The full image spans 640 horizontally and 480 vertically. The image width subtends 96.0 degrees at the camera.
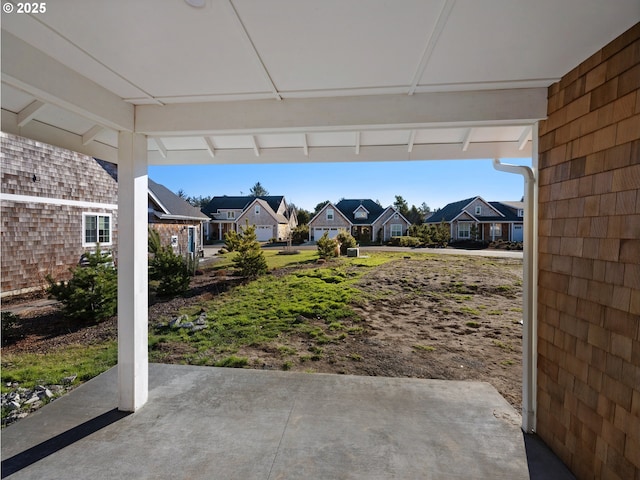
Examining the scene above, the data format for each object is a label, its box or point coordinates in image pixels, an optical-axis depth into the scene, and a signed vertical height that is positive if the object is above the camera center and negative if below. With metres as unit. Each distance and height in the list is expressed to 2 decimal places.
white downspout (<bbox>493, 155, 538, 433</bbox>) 2.17 -0.51
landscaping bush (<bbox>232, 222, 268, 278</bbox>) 5.16 -0.42
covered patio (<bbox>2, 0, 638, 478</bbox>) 1.32 +0.98
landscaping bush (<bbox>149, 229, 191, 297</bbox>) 4.90 -0.66
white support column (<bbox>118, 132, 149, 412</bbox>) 2.38 -0.32
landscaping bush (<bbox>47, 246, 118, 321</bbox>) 4.03 -0.83
